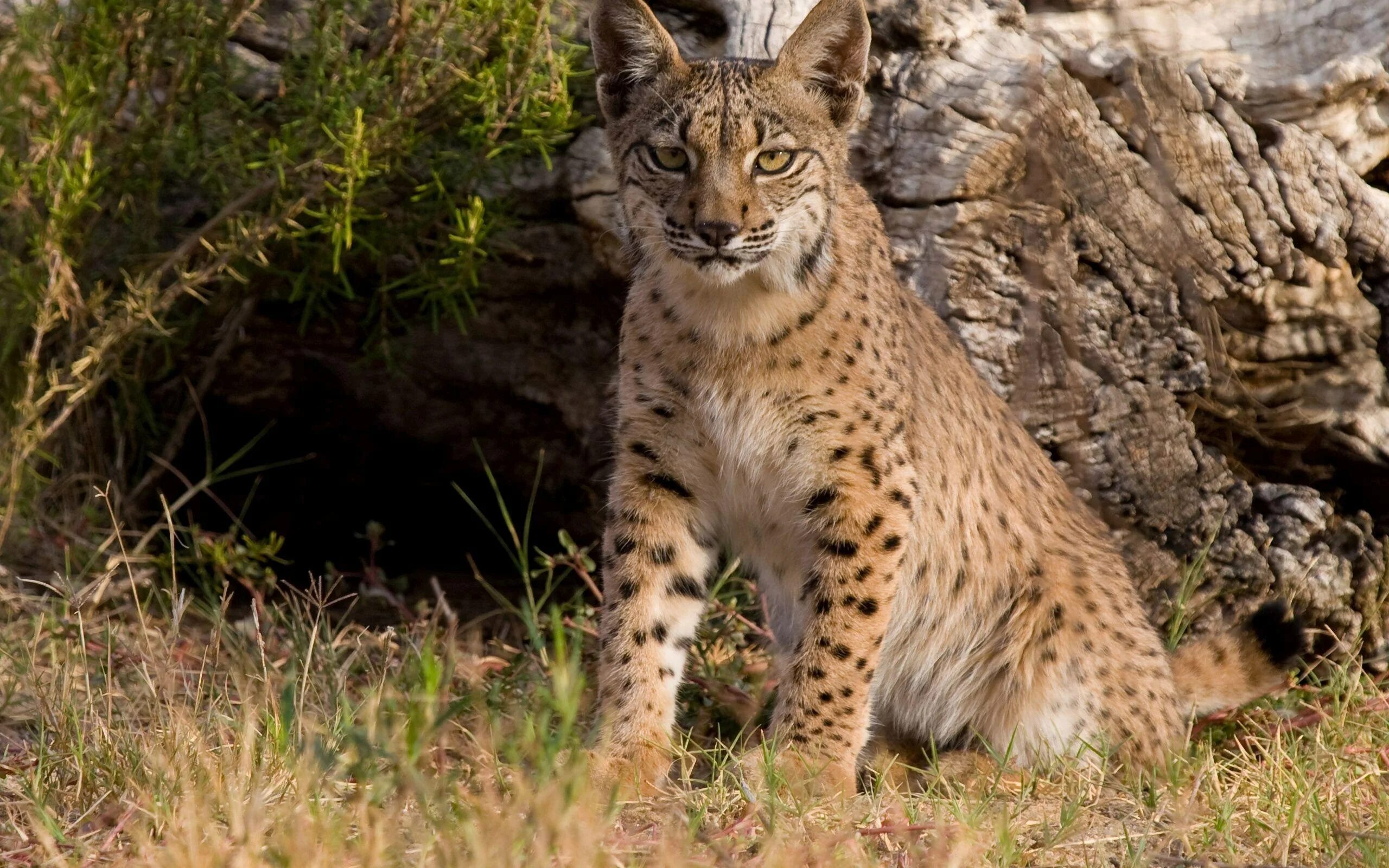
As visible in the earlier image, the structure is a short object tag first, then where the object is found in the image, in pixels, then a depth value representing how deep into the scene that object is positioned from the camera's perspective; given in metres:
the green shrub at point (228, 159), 8.98
